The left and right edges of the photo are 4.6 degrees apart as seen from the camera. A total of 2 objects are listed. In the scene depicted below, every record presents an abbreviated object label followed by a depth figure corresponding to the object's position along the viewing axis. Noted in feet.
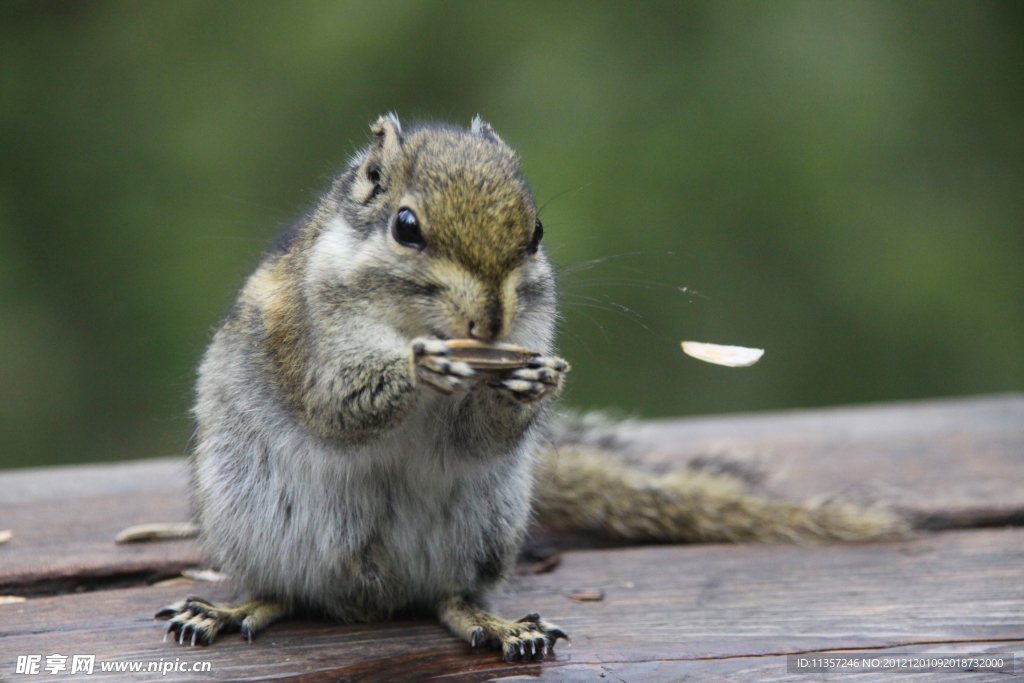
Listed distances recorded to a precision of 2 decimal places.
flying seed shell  8.62
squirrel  8.54
